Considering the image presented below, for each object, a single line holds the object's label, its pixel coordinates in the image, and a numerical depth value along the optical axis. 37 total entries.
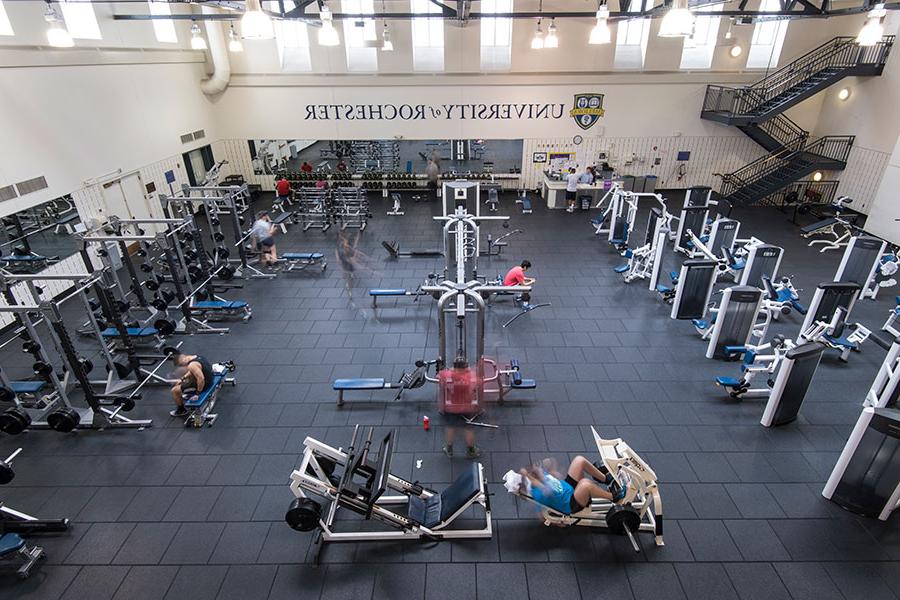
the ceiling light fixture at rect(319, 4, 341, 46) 6.32
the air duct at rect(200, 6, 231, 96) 14.16
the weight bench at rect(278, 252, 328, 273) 10.98
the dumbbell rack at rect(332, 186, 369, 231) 14.02
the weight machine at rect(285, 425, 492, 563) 4.62
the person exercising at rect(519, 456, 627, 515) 4.74
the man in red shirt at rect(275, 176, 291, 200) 14.87
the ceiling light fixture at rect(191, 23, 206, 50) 10.53
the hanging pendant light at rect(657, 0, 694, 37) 4.99
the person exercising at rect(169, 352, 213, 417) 6.43
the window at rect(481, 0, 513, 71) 14.83
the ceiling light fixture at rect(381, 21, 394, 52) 13.45
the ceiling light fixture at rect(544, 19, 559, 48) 10.33
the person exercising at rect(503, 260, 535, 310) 8.66
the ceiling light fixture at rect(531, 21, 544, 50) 10.84
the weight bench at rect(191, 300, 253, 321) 8.80
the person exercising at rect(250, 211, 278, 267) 10.55
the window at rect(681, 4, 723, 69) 14.58
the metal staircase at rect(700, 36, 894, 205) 12.99
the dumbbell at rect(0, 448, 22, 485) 4.88
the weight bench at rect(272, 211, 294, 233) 13.00
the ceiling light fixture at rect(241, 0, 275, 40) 5.13
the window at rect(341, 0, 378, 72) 14.41
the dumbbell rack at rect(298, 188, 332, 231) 13.84
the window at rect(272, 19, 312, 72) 15.09
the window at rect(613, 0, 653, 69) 14.98
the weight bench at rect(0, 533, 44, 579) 4.45
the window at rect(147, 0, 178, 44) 12.54
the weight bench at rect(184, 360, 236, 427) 6.38
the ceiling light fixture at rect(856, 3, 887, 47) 6.28
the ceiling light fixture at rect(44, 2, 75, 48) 6.68
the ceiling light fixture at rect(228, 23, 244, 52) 13.02
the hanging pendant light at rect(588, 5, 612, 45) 7.25
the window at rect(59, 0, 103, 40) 10.16
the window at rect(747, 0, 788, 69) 14.52
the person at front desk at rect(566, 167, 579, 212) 14.74
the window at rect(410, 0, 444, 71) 15.05
